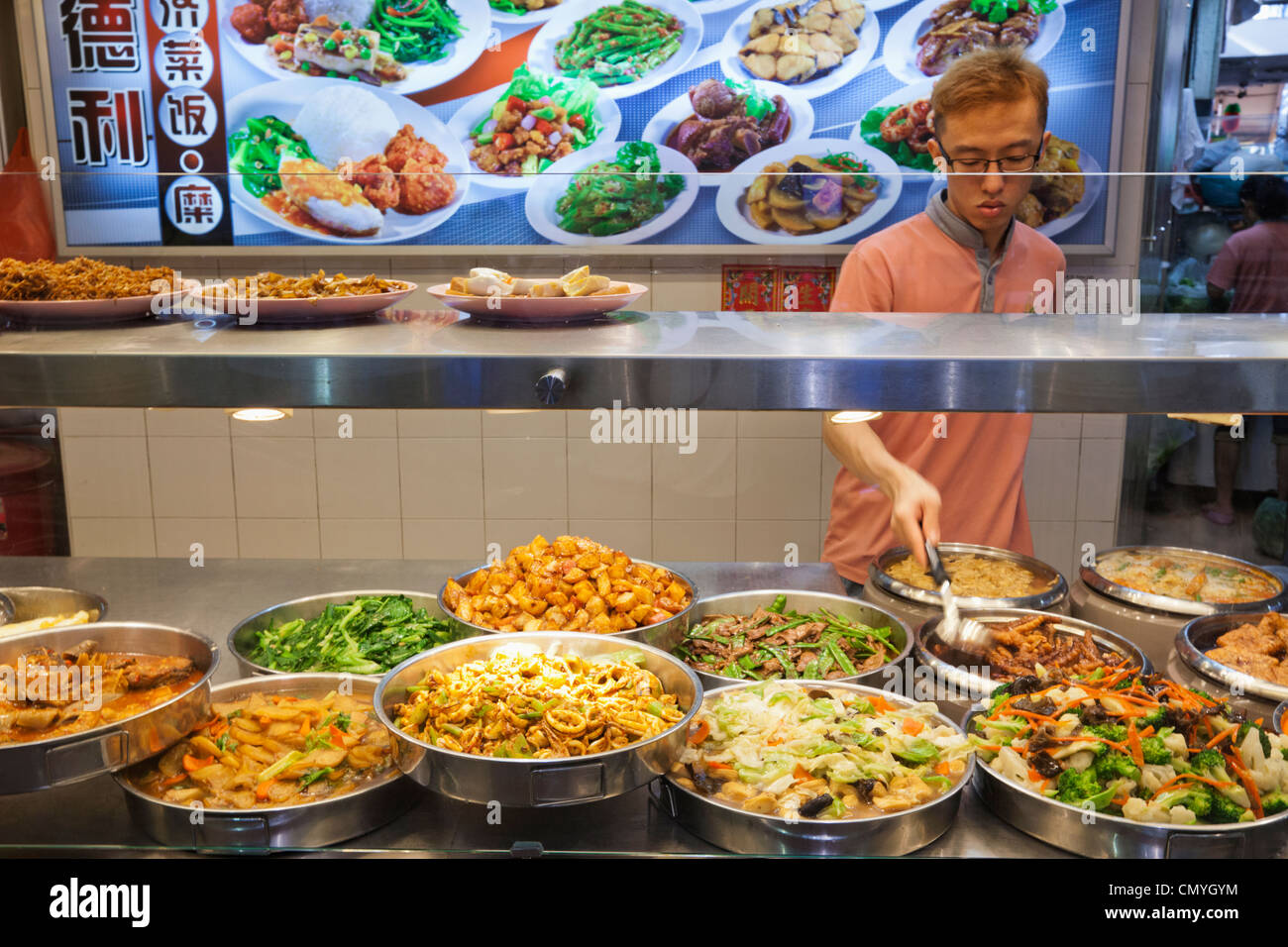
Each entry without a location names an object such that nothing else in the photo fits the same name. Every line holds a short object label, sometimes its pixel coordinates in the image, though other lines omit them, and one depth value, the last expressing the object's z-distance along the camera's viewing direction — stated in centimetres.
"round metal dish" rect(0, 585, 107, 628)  245
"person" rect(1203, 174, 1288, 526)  188
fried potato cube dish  219
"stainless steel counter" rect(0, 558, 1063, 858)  169
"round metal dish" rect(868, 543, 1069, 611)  227
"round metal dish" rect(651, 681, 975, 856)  160
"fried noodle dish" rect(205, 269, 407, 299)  192
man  204
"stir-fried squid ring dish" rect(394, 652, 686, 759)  169
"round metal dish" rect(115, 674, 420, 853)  165
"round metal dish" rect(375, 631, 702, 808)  158
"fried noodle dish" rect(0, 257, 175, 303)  188
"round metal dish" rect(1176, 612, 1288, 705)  201
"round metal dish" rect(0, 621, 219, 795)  161
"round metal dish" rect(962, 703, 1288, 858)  157
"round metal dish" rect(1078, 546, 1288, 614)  225
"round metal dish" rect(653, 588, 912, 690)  225
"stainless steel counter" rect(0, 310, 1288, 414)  160
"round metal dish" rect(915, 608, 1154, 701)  206
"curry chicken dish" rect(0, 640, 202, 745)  181
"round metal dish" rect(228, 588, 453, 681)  221
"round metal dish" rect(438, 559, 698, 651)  213
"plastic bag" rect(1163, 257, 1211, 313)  201
